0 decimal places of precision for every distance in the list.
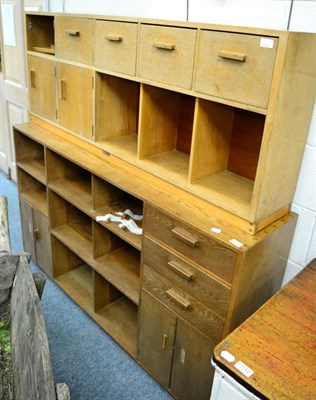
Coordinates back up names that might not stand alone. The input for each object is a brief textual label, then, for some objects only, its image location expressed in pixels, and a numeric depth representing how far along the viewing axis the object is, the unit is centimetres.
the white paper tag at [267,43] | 119
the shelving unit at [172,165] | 135
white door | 316
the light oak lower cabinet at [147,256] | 148
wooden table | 103
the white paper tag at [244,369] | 105
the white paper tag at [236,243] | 137
